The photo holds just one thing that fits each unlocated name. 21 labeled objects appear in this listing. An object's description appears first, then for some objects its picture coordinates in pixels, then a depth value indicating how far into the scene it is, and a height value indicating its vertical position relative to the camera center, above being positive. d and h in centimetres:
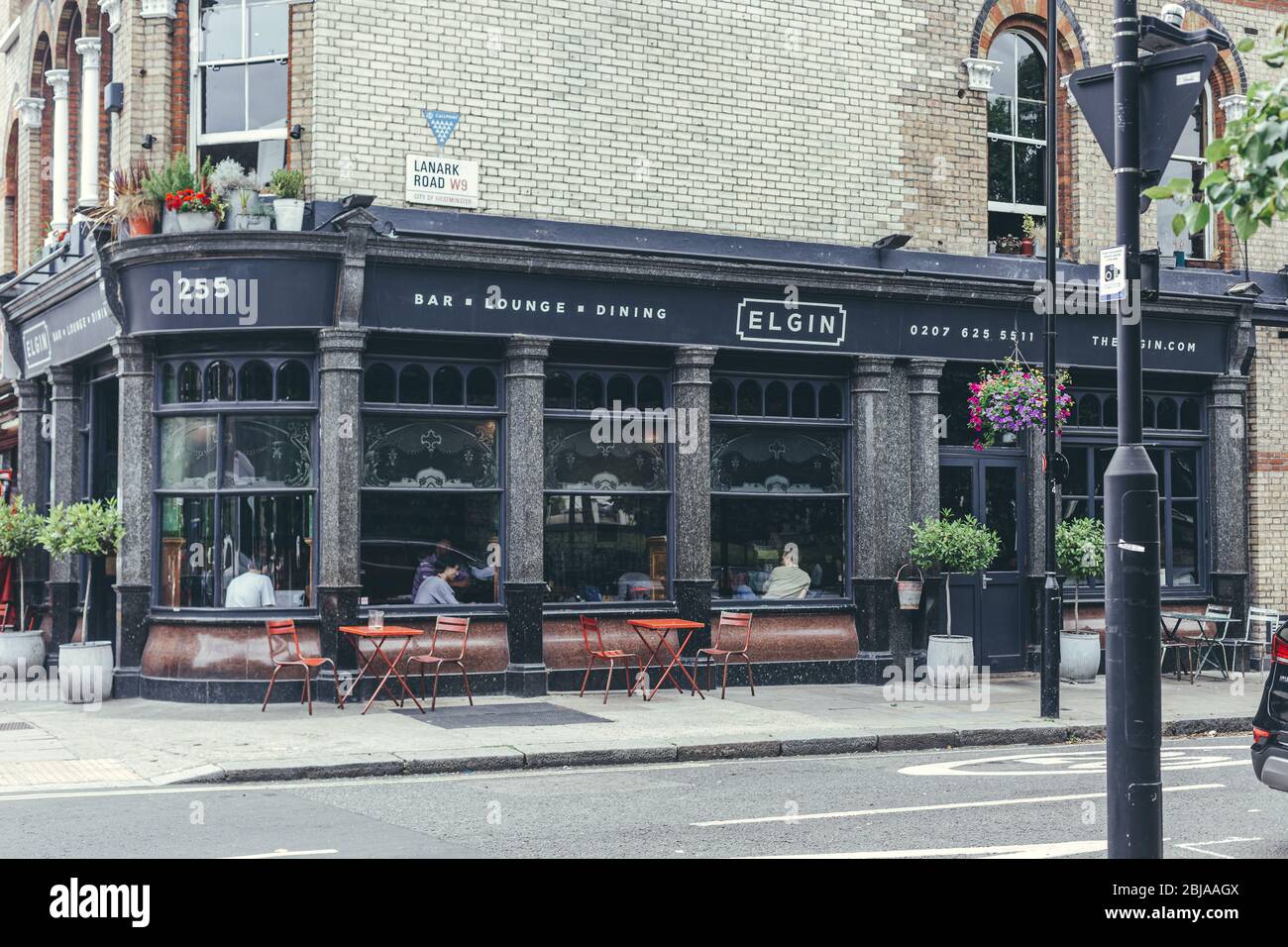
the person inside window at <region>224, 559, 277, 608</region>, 1485 -69
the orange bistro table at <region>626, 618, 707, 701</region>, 1509 -116
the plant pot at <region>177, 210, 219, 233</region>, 1452 +307
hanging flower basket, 1670 +139
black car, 781 -115
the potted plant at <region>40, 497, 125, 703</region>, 1466 -22
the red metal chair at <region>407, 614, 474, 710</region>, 1444 -115
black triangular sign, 686 +202
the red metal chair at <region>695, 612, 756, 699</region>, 1591 -131
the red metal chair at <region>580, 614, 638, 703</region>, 1498 -136
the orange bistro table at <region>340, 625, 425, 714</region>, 1387 -107
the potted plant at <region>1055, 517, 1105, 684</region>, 1697 -56
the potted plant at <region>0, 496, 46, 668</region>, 1659 -26
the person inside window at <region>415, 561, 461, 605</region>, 1527 -70
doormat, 1345 -185
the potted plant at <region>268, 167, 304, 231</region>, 1452 +324
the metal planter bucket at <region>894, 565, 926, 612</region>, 1689 -84
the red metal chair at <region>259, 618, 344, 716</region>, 1395 -125
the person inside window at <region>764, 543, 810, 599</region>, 1700 -68
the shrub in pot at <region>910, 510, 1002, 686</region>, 1616 -41
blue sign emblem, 1528 +426
